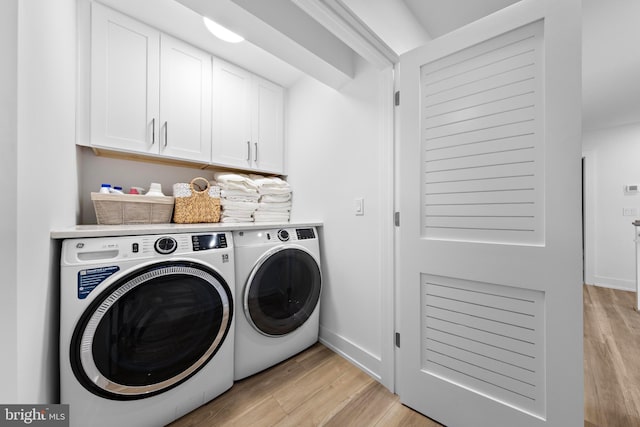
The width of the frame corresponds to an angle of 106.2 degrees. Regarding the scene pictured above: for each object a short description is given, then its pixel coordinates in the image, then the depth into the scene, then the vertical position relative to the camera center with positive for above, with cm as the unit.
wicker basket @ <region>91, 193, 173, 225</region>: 138 +3
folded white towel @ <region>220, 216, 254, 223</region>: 184 -4
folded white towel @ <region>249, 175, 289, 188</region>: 200 +28
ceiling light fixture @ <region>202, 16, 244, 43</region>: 144 +111
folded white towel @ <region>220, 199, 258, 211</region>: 184 +7
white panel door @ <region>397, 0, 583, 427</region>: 90 -3
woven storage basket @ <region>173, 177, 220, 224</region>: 167 +7
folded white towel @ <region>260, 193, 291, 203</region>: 204 +14
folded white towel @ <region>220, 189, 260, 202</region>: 184 +16
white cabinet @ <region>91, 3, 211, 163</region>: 141 +81
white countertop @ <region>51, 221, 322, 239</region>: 96 -8
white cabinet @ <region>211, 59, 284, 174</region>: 187 +79
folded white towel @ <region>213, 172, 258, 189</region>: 185 +26
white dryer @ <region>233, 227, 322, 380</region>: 144 -53
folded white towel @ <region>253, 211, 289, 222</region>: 200 -2
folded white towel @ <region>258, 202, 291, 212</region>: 203 +6
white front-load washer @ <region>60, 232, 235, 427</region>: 95 -51
